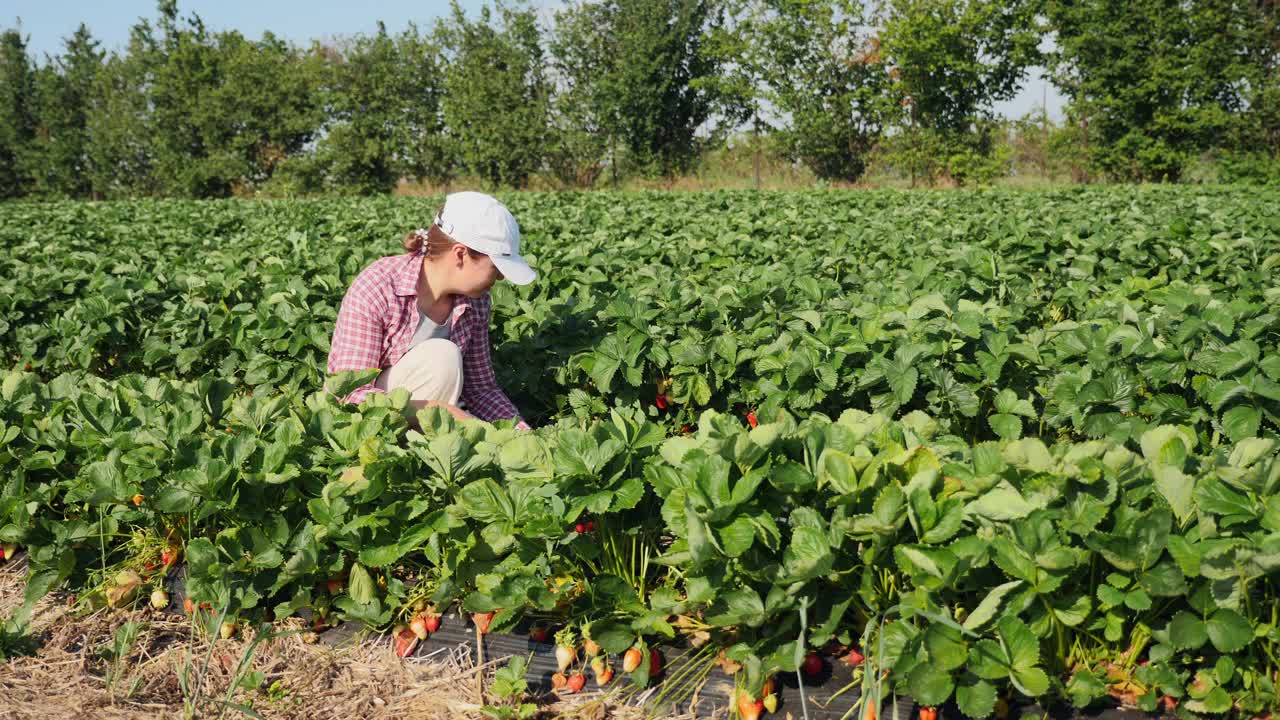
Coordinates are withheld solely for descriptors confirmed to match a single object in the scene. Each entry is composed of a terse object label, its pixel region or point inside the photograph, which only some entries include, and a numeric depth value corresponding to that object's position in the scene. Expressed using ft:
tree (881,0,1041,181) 84.89
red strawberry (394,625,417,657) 7.59
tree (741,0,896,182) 89.10
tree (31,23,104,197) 111.34
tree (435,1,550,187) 93.50
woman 9.76
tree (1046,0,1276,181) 77.05
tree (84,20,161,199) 106.42
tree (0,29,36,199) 113.80
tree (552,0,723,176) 92.73
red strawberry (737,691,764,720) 6.41
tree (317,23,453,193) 95.25
